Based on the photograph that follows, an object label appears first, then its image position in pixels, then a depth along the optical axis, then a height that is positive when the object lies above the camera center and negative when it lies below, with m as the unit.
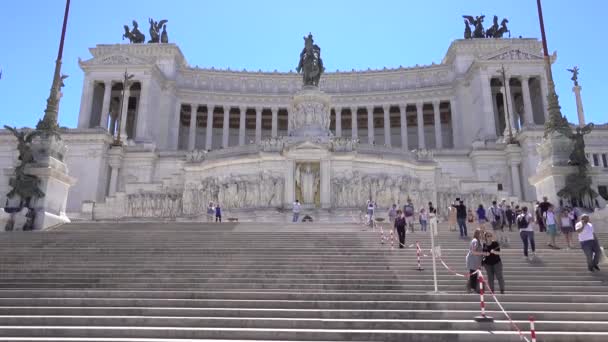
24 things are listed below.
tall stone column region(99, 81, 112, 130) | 58.88 +17.74
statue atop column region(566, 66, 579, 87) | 54.06 +19.89
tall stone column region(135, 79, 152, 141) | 57.22 +16.38
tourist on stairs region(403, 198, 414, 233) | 20.16 +1.59
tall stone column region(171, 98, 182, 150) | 63.19 +16.69
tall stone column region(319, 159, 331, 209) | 29.47 +4.20
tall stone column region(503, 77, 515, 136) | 50.10 +17.93
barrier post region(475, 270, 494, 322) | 8.70 -1.18
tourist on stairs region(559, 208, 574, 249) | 15.24 +0.83
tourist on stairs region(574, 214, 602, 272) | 12.38 +0.24
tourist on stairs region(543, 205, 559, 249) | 15.39 +0.86
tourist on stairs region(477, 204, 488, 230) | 20.28 +1.59
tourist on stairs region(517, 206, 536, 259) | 13.97 +0.67
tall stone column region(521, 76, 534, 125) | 57.12 +18.29
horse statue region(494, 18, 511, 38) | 65.50 +30.01
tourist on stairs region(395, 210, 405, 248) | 15.56 +0.73
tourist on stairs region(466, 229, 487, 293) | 10.57 -0.18
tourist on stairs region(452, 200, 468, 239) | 17.89 +1.23
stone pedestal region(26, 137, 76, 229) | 20.91 +3.22
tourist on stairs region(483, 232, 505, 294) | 10.49 -0.20
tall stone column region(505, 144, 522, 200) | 43.78 +8.25
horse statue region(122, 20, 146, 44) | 67.38 +29.84
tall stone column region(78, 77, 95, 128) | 58.34 +17.86
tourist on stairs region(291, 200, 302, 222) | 25.05 +2.13
